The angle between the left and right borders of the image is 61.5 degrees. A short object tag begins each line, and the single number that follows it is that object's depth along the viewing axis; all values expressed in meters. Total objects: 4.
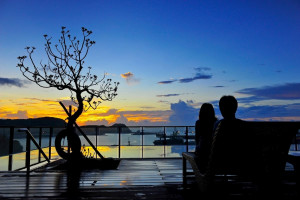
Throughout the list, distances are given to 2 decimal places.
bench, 1.98
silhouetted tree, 5.70
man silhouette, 1.90
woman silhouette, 2.51
